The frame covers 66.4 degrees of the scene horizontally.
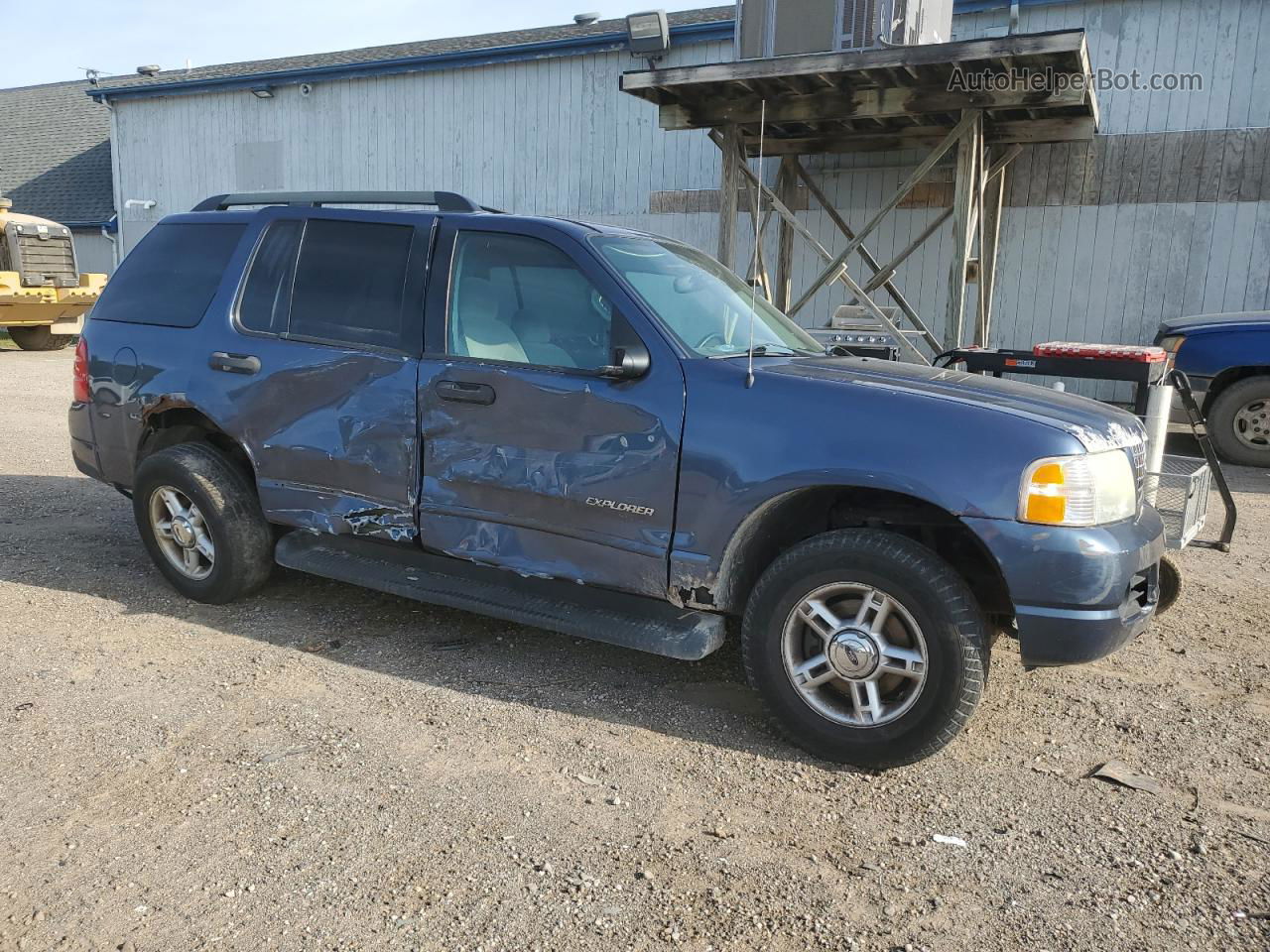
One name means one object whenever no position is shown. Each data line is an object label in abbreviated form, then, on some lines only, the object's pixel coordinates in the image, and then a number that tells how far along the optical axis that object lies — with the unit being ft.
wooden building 37.32
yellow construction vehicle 57.77
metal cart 12.75
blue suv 10.35
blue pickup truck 29.22
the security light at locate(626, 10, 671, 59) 42.65
